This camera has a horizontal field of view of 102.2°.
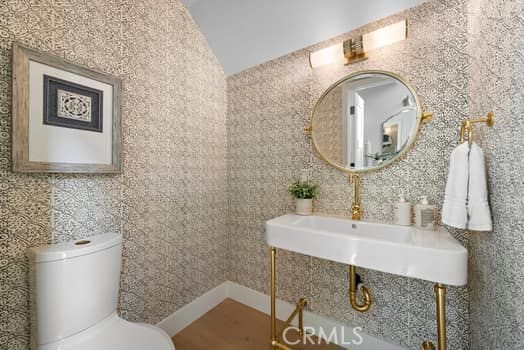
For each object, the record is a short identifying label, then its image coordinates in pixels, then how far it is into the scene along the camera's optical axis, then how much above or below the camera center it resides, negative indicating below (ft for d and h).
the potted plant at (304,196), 4.65 -0.45
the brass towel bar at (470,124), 2.62 +0.69
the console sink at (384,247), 2.57 -1.05
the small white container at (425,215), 3.56 -0.67
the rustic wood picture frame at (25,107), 2.72 +0.90
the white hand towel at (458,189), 2.78 -0.20
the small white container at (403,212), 3.76 -0.66
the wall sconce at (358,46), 3.83 +2.57
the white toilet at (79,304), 2.75 -1.77
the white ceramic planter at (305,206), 4.64 -0.67
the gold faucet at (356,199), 4.26 -0.50
